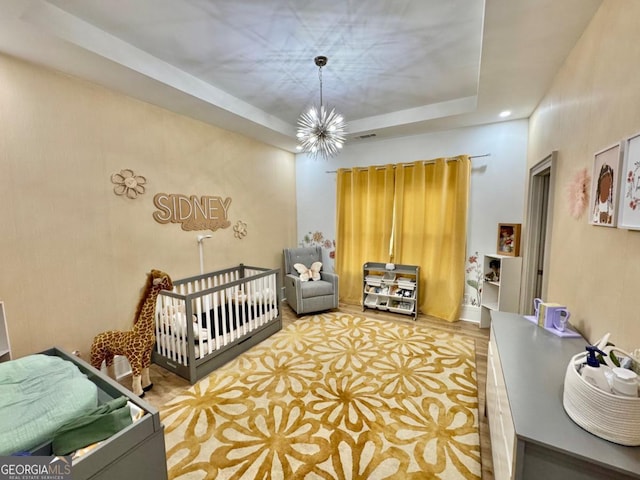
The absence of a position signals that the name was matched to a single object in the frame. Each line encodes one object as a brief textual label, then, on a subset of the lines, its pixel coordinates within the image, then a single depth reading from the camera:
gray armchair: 3.70
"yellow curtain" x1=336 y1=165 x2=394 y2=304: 3.96
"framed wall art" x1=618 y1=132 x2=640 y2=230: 1.02
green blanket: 1.09
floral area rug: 1.54
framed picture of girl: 1.16
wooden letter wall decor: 2.77
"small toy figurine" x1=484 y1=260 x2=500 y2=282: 3.30
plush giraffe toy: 2.10
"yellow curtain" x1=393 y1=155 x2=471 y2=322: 3.48
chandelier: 2.27
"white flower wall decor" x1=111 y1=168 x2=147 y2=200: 2.41
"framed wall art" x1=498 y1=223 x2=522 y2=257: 3.05
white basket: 0.78
